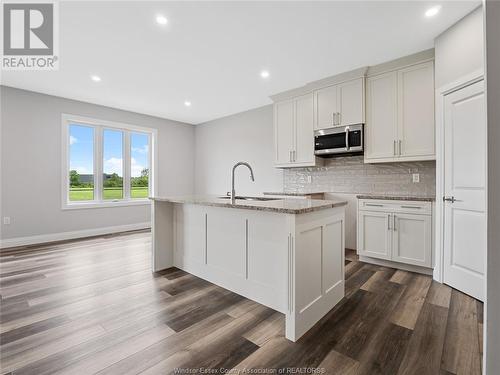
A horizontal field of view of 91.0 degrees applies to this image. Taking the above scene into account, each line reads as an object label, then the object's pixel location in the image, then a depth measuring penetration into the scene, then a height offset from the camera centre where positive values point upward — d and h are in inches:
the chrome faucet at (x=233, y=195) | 95.5 -2.9
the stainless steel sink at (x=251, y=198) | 106.7 -4.6
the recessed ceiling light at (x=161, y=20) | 91.9 +64.0
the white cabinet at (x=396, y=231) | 110.1 -20.8
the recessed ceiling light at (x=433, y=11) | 86.8 +63.8
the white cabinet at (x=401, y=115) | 114.6 +36.1
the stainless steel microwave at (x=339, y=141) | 134.1 +27.0
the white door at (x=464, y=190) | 87.6 -1.0
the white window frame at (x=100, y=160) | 180.4 +23.5
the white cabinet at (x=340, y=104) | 134.0 +47.9
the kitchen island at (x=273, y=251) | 66.6 -21.6
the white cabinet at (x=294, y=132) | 156.6 +37.2
